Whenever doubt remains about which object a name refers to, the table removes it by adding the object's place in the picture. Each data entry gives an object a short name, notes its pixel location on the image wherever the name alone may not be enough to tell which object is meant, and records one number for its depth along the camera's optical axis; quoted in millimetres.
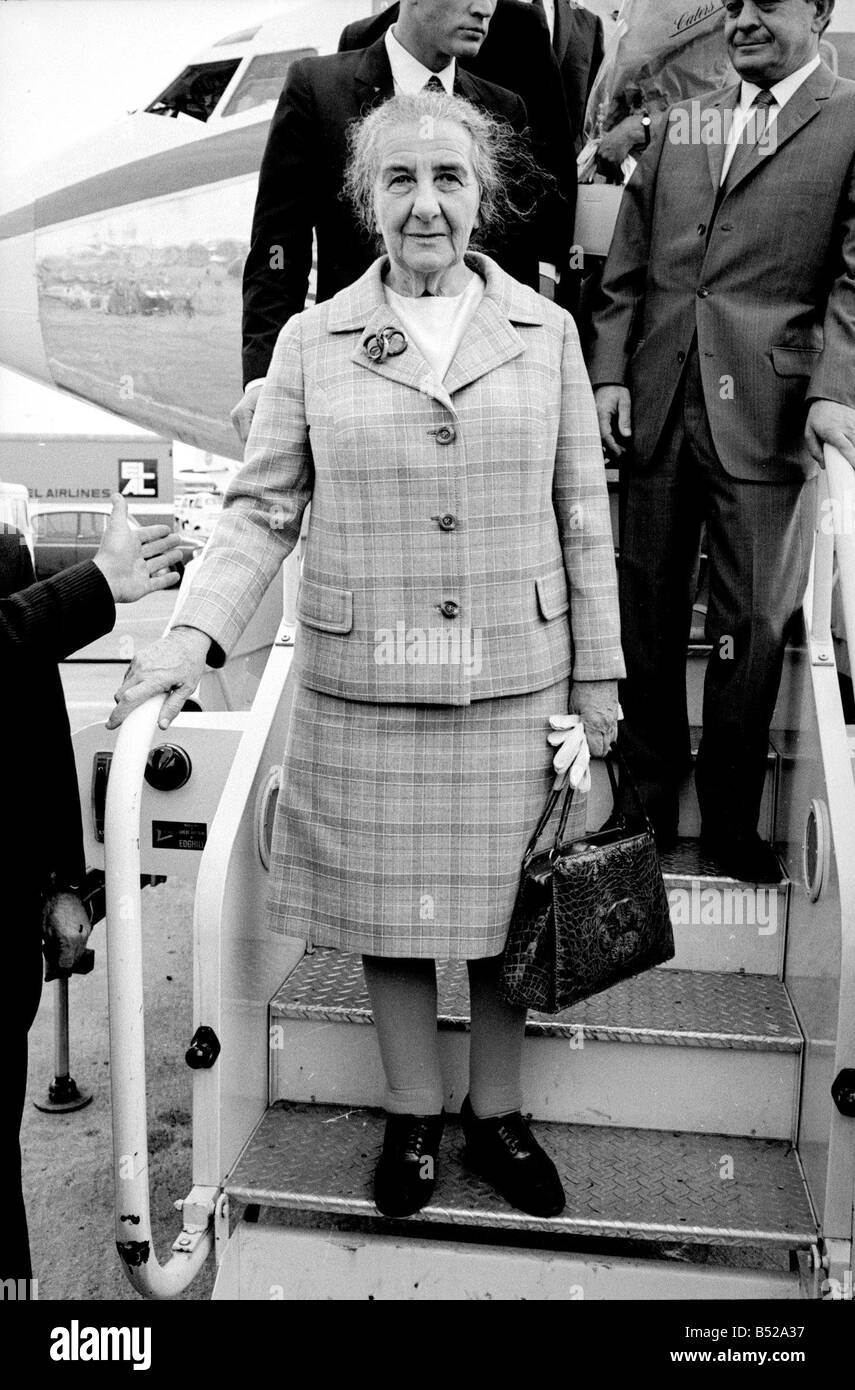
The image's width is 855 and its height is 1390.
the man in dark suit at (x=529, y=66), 2967
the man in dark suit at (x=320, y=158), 2533
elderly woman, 1844
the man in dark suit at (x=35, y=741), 1680
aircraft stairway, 1962
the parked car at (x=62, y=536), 16125
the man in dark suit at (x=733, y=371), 2459
